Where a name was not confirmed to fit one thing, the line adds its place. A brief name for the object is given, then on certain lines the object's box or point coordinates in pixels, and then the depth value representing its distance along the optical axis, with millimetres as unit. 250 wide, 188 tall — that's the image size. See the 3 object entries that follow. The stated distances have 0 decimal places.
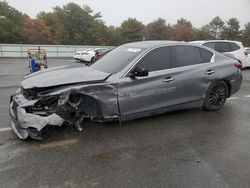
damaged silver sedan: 2901
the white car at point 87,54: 15763
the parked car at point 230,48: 8486
